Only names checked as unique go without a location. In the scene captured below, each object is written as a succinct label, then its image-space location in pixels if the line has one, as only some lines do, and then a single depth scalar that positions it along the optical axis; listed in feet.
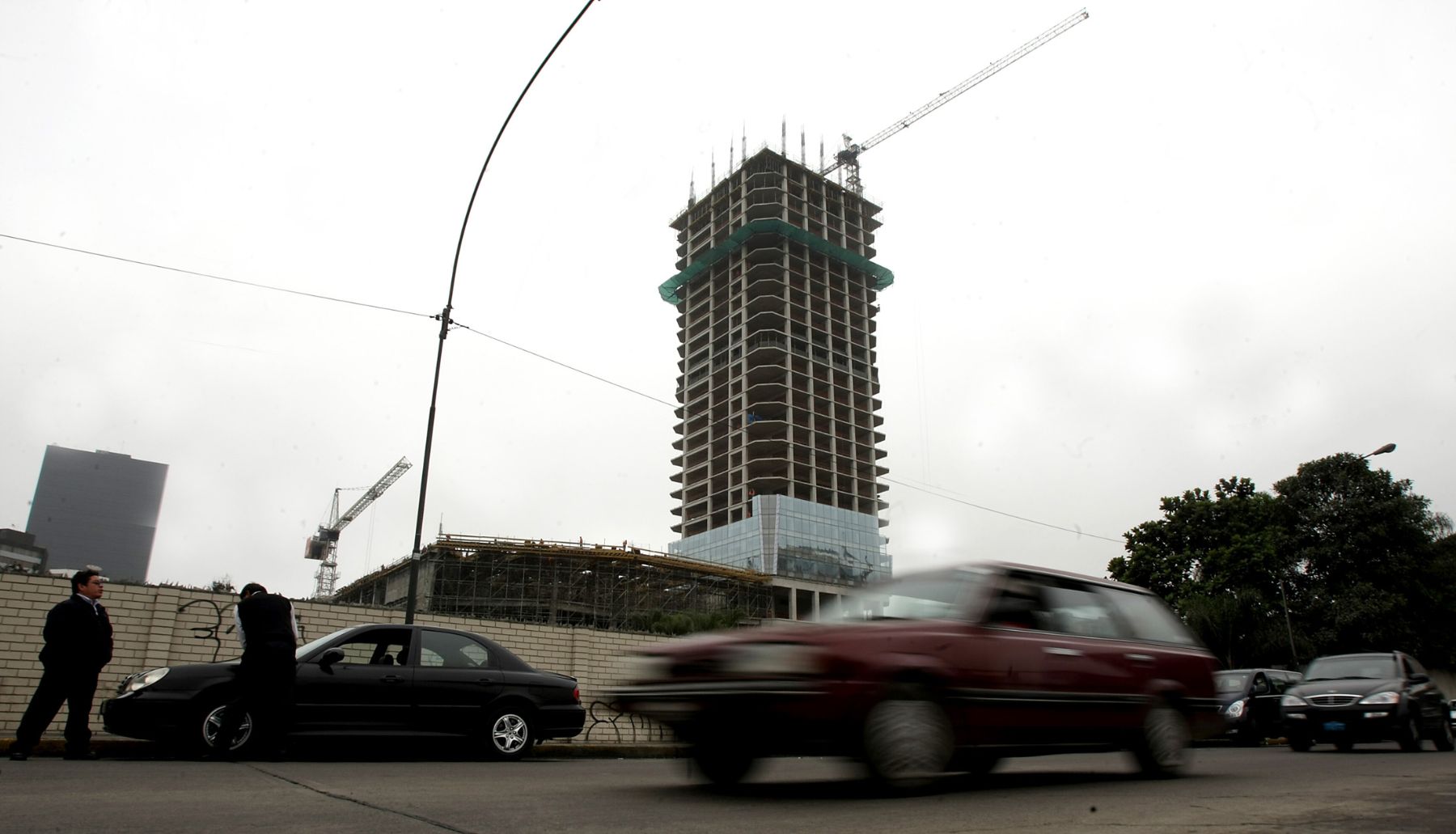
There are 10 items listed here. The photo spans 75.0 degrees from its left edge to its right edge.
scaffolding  237.66
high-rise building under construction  360.89
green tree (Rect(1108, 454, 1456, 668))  139.74
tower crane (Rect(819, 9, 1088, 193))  475.31
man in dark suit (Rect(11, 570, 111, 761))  25.14
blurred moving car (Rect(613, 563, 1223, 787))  16.44
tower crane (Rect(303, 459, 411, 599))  498.28
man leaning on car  25.86
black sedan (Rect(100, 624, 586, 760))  26.32
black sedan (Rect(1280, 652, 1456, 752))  37.88
